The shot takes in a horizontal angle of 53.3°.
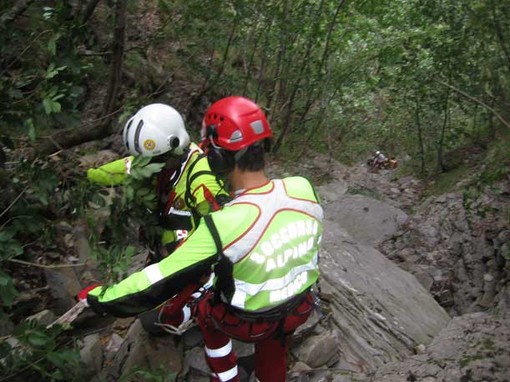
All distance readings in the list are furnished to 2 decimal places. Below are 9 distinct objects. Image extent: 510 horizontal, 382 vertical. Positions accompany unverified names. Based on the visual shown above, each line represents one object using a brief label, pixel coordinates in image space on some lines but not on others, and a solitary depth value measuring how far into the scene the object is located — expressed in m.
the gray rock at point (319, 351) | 4.13
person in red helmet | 2.47
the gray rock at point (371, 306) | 4.66
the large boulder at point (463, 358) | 3.84
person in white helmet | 3.50
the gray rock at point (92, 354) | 3.69
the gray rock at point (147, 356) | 3.81
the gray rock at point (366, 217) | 9.45
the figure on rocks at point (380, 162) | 16.56
